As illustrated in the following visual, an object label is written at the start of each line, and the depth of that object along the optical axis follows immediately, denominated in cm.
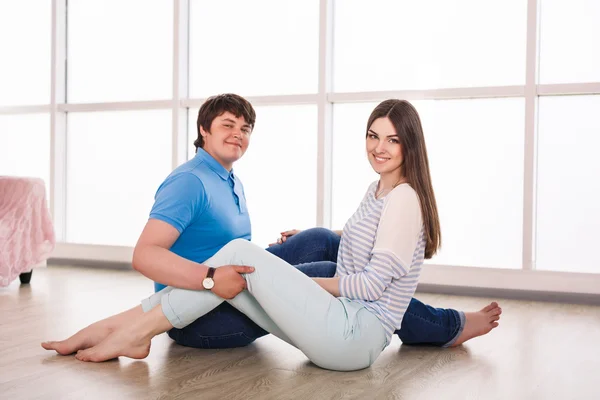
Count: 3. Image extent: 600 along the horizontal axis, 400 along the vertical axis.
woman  190
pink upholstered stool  373
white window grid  374
